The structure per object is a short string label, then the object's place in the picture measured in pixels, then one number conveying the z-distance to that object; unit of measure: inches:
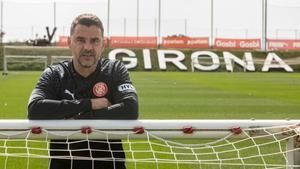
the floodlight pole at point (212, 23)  2003.0
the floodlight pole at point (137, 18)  2050.9
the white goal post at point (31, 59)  1457.4
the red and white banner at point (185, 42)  1879.1
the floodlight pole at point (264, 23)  1870.2
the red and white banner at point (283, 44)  1942.7
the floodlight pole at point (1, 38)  1588.1
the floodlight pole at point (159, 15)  2026.6
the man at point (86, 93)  129.2
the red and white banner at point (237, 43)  1881.2
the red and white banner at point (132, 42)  1857.8
